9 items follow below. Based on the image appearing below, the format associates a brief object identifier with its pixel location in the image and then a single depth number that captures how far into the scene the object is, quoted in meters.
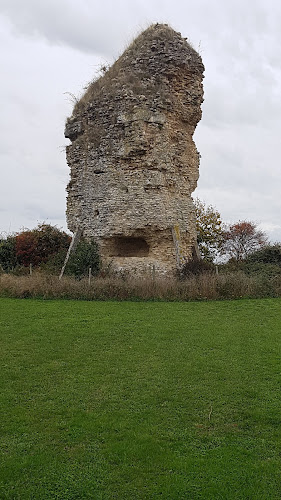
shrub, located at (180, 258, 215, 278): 17.25
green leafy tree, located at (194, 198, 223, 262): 27.67
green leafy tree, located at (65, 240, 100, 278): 17.16
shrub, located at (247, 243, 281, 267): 19.66
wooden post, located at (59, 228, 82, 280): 18.13
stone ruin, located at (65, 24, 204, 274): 17.95
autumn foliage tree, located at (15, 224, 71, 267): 21.64
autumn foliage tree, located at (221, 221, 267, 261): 29.64
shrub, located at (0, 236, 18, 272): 21.58
